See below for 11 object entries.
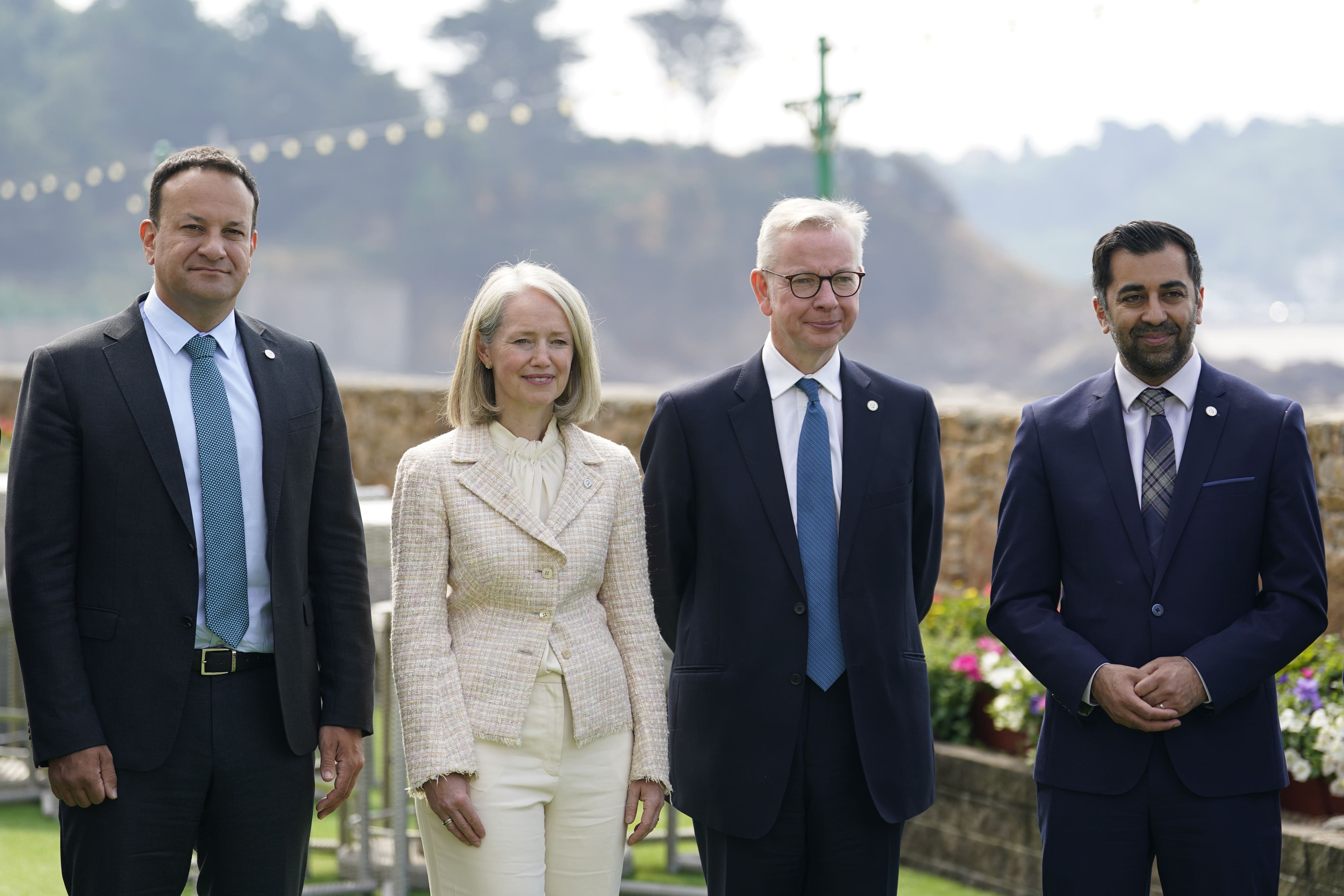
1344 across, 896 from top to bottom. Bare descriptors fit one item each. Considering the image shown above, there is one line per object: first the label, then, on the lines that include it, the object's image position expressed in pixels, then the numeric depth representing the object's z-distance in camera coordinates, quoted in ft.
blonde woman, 17.06
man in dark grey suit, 17.08
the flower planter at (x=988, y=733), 33.09
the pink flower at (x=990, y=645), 34.99
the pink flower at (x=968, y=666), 34.68
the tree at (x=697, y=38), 376.48
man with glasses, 18.69
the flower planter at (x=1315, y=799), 27.68
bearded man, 18.17
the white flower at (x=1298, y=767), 27.43
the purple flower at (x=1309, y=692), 27.91
